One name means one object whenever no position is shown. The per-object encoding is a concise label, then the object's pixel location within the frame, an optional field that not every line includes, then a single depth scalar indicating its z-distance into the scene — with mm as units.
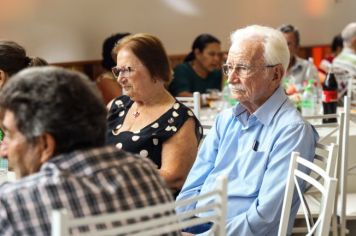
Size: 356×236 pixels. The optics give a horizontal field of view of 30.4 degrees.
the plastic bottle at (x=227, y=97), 4422
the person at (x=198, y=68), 5434
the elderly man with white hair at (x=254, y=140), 2289
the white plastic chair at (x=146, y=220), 1244
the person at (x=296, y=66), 5207
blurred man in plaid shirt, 1319
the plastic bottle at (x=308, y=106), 4035
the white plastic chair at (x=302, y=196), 1811
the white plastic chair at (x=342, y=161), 3008
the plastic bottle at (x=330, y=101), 3877
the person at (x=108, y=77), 4762
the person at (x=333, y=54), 5922
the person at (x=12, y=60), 2793
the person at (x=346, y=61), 5371
